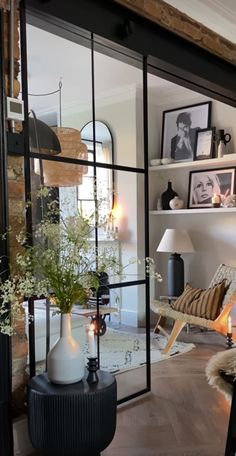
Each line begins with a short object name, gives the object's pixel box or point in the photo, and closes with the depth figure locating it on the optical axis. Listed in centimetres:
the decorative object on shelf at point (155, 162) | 510
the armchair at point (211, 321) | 382
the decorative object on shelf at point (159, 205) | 518
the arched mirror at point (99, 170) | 260
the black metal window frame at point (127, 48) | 202
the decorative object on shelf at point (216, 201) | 468
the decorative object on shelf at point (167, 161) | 503
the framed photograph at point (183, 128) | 491
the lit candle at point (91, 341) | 273
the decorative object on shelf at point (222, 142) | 461
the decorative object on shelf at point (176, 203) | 498
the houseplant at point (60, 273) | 199
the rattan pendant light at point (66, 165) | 237
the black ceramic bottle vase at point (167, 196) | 510
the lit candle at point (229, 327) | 384
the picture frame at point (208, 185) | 470
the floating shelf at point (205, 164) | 451
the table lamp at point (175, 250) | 471
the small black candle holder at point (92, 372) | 205
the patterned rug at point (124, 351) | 306
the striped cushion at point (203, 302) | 387
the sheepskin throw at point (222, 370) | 194
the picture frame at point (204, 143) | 475
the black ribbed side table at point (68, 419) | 188
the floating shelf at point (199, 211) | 453
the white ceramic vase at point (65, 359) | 201
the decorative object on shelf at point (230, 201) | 452
